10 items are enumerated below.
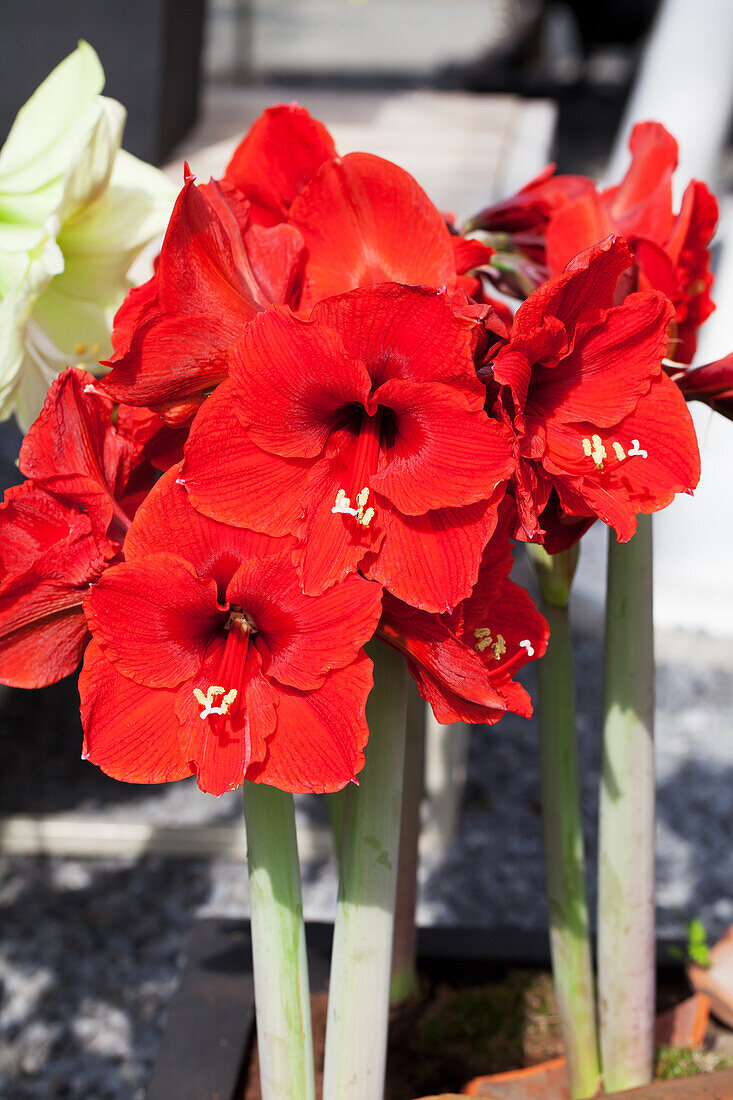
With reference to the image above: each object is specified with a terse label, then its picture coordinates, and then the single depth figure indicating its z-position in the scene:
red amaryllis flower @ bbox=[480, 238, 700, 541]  1.10
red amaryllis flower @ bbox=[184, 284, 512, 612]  1.08
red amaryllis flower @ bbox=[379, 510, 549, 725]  1.12
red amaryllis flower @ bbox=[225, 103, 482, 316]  1.16
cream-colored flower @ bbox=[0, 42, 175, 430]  1.21
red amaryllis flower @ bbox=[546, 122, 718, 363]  1.23
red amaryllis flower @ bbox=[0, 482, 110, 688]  1.14
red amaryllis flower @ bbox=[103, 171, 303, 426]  1.12
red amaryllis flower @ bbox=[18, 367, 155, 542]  1.14
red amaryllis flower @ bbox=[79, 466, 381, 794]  1.11
